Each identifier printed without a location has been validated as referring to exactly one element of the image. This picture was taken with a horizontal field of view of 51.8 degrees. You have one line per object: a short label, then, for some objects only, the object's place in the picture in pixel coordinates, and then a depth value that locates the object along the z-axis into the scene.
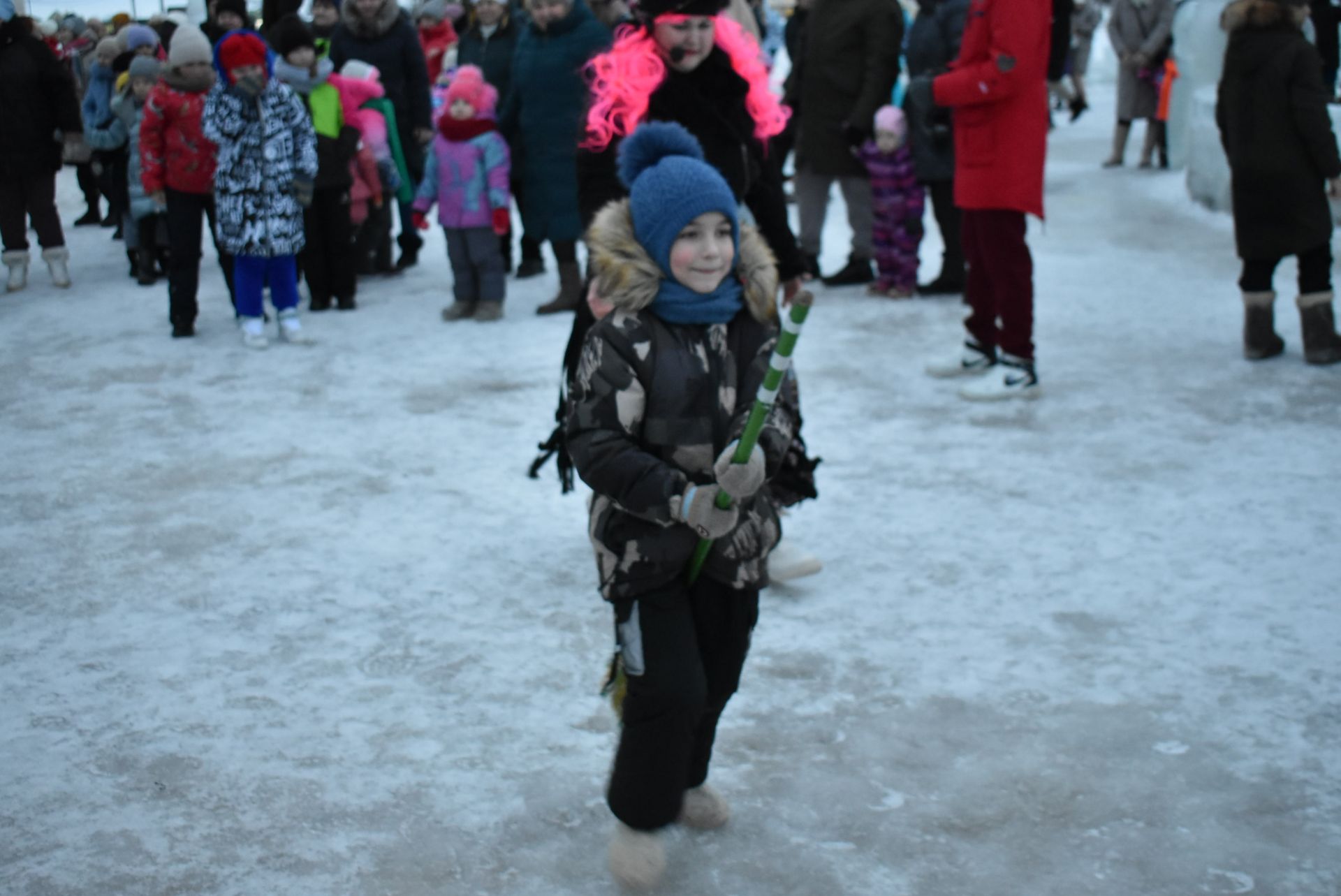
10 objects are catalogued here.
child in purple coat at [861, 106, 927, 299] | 7.62
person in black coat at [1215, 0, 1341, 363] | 5.75
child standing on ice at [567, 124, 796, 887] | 2.48
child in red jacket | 7.17
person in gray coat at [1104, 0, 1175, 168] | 12.30
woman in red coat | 5.51
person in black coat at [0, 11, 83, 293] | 8.24
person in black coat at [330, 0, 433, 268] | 8.83
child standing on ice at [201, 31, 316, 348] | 6.86
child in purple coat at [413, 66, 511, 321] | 7.63
